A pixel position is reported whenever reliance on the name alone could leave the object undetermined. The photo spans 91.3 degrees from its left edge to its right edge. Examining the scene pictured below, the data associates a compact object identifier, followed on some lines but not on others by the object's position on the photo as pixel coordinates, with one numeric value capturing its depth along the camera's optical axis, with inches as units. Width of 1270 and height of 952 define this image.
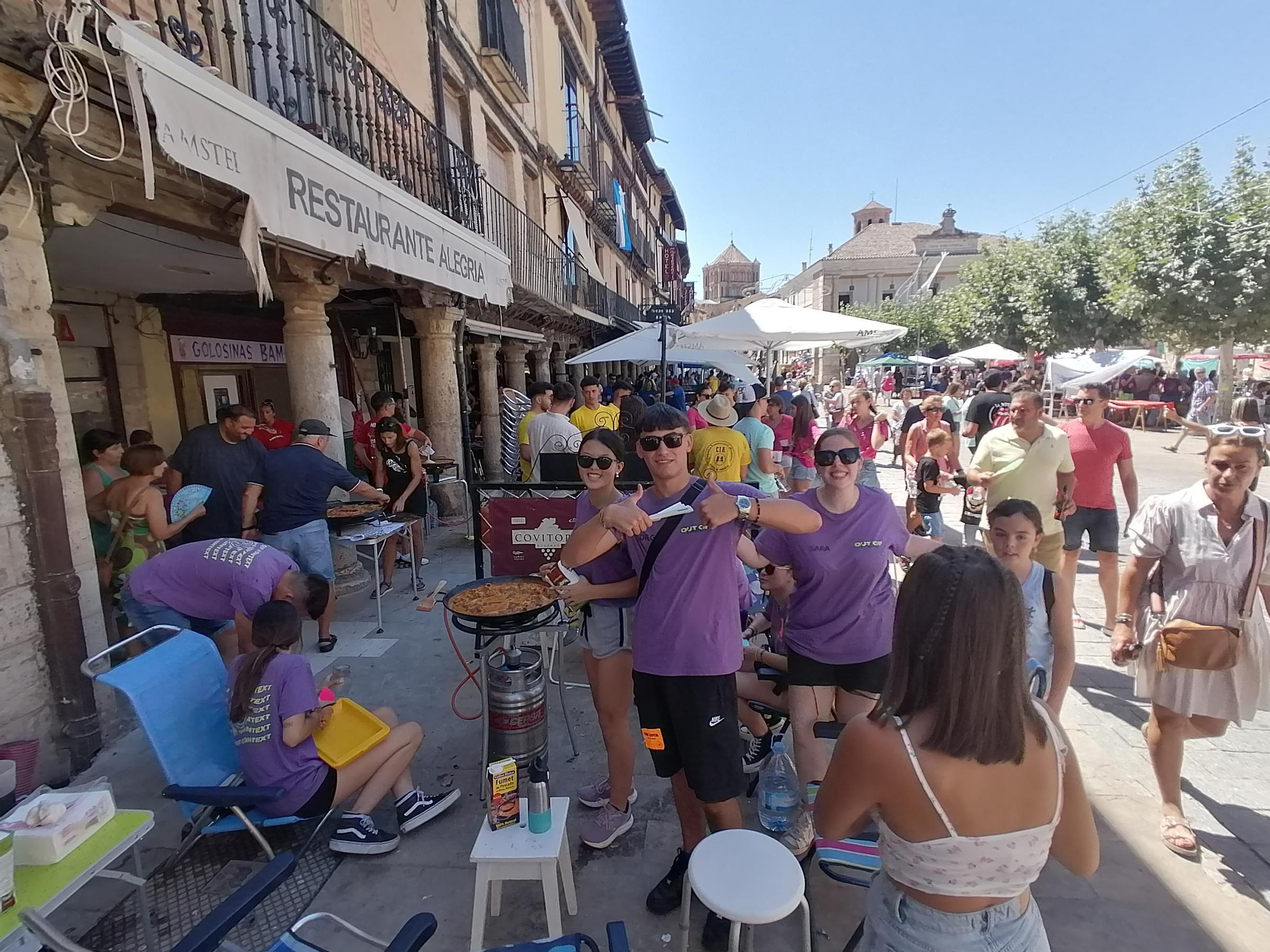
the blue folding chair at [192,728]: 97.0
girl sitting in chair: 100.8
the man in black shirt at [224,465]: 190.9
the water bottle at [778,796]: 113.3
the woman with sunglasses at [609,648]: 104.9
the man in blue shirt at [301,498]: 187.8
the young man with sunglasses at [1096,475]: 179.0
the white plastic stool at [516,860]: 85.8
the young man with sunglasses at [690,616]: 89.7
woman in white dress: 100.7
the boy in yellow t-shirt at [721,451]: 200.4
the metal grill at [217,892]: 94.8
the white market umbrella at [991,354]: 853.2
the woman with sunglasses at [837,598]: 103.6
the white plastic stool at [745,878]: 63.2
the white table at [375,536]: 198.7
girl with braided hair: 51.4
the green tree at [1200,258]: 521.7
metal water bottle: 88.7
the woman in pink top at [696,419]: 350.0
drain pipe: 119.7
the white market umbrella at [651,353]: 351.3
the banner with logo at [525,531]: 168.9
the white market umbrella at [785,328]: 273.6
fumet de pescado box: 90.0
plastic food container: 75.5
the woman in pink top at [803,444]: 266.5
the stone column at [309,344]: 228.7
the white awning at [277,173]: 95.9
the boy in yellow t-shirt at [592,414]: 273.9
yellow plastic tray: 111.7
